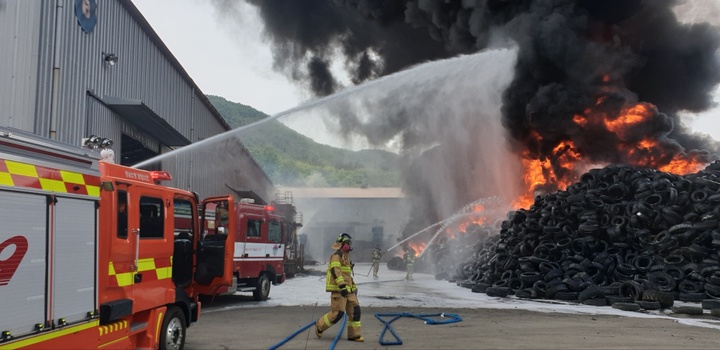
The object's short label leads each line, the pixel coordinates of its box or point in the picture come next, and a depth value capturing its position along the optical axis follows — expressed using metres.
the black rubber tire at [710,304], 12.12
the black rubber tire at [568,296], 14.70
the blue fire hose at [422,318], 9.67
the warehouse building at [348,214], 60.47
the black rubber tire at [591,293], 14.20
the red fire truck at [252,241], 8.12
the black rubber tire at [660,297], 12.92
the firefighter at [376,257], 24.62
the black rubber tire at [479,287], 17.40
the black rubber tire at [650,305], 12.84
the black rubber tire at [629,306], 12.93
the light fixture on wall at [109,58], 14.20
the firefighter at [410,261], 23.86
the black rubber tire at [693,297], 13.57
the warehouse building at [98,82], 10.99
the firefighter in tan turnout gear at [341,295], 8.55
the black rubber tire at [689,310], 11.97
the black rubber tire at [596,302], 13.98
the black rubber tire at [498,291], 15.96
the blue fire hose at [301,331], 7.99
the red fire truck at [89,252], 4.48
